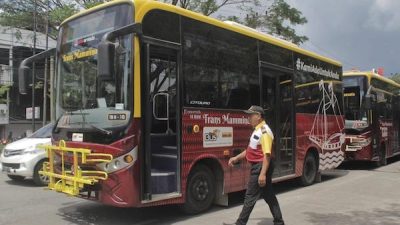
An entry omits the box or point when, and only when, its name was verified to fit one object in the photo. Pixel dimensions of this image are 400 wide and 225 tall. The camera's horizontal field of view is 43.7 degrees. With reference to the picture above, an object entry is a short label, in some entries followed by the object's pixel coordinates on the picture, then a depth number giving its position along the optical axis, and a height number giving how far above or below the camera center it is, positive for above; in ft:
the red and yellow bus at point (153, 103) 23.76 +1.16
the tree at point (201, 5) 87.92 +21.00
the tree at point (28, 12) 86.33 +19.86
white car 40.60 -2.83
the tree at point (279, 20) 91.04 +19.12
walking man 22.47 -2.02
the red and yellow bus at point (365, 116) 53.93 +0.80
